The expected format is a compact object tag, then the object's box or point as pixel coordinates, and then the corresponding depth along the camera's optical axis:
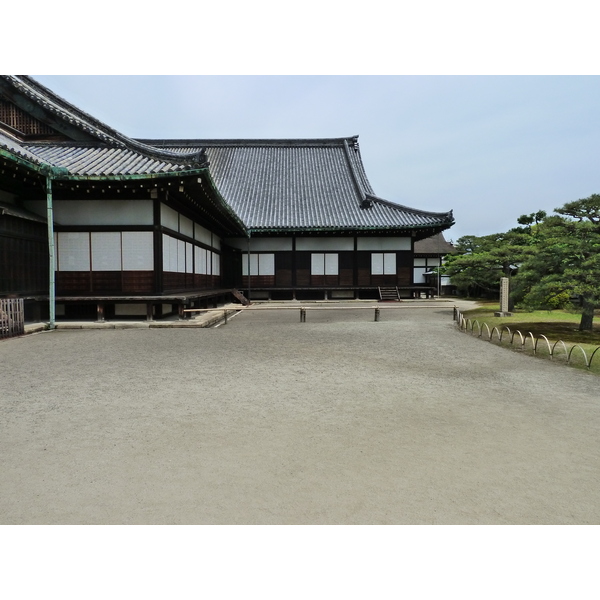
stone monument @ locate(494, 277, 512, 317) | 14.09
